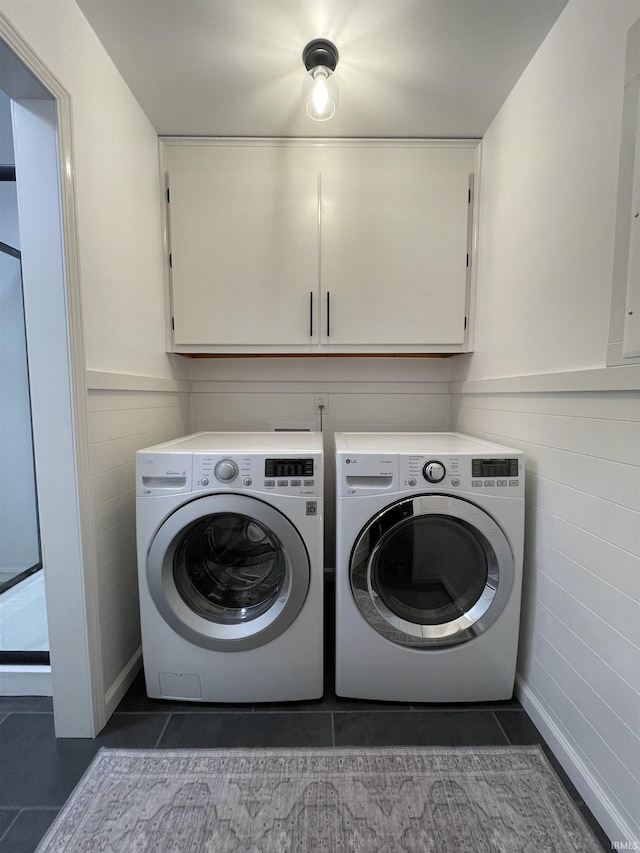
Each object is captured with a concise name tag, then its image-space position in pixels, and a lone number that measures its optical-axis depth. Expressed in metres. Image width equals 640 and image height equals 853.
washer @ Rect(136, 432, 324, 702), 1.23
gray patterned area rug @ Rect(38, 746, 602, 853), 0.93
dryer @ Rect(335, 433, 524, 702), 1.23
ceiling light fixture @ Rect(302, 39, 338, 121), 1.21
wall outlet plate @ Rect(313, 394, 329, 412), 2.08
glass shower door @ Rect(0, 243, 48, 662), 2.06
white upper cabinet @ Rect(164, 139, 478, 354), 1.68
